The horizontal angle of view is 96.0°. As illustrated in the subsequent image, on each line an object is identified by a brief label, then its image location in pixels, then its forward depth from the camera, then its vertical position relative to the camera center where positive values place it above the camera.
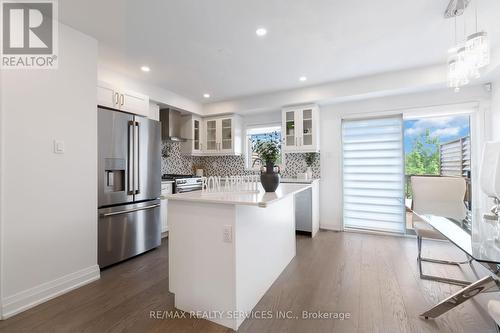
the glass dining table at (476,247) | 1.35 -0.52
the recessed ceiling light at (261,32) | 2.25 +1.38
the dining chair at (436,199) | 2.65 -0.40
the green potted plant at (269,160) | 2.19 +0.08
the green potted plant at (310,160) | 4.20 +0.14
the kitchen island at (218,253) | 1.62 -0.66
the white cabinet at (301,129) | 3.98 +0.71
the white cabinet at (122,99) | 2.71 +0.91
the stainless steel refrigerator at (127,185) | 2.55 -0.20
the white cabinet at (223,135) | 4.67 +0.71
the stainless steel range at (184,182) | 3.70 -0.24
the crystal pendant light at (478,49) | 1.65 +0.87
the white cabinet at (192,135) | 4.68 +0.72
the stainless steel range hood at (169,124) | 4.25 +0.85
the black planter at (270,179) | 2.19 -0.11
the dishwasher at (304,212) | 3.75 -0.74
